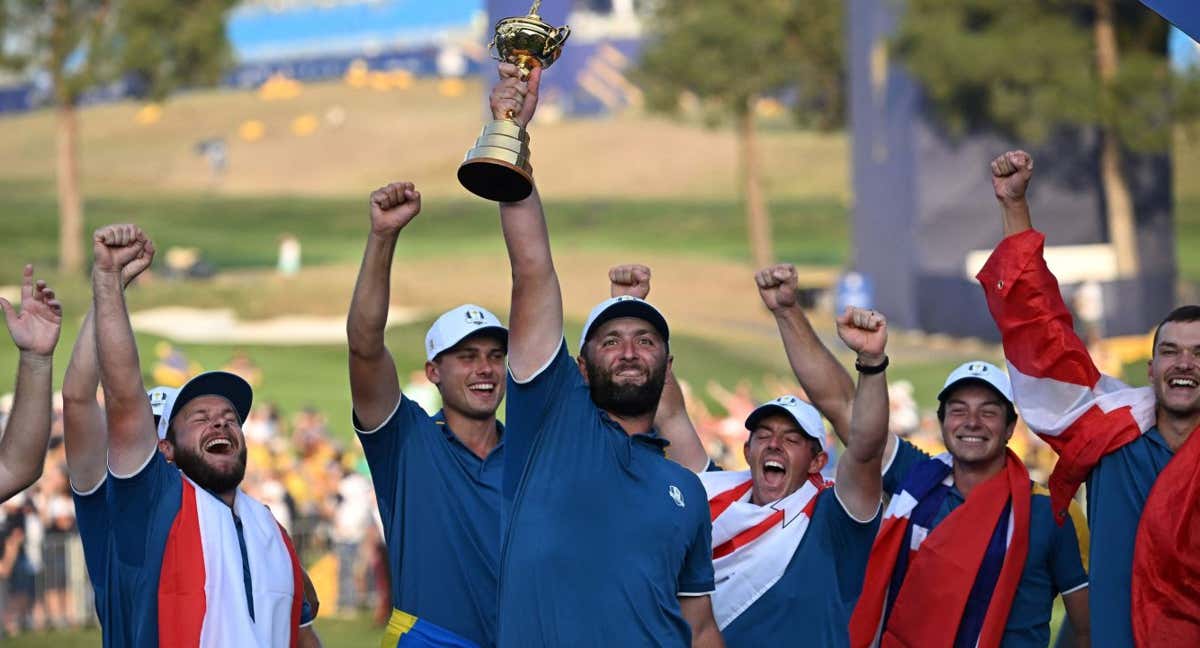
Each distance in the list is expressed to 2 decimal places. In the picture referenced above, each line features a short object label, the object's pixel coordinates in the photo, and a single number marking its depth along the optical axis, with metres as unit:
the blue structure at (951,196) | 67.06
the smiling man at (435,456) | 12.27
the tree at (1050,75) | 63.59
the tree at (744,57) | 80.81
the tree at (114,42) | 77.06
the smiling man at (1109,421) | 11.34
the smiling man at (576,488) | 10.00
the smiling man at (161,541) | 11.59
